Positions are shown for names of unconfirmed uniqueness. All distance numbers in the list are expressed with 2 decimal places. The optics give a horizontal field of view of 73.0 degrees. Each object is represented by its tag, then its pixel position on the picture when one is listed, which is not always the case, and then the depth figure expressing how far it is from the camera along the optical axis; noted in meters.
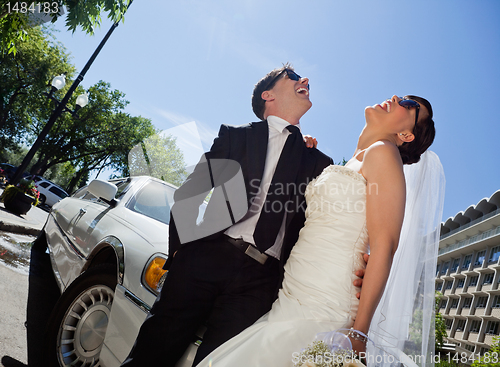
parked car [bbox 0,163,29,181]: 31.08
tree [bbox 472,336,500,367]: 5.89
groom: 1.77
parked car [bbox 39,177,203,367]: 2.42
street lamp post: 10.55
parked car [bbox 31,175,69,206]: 24.69
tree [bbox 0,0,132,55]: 6.25
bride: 1.60
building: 41.69
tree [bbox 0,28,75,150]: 26.45
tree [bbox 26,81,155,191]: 30.30
